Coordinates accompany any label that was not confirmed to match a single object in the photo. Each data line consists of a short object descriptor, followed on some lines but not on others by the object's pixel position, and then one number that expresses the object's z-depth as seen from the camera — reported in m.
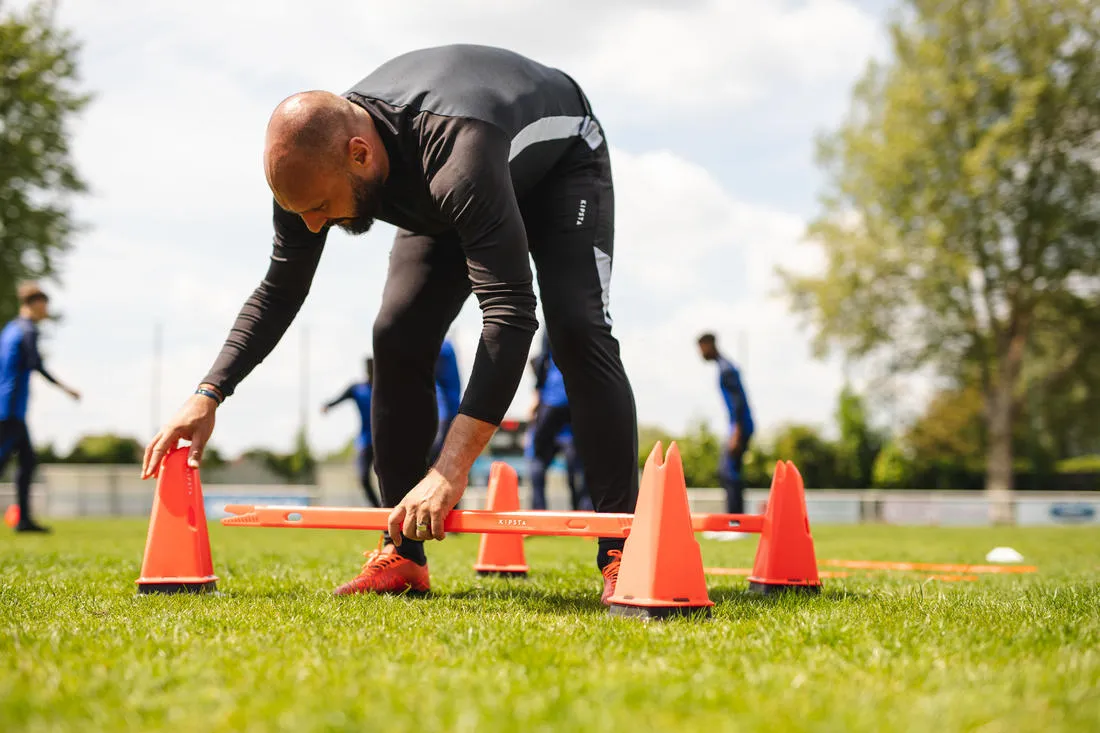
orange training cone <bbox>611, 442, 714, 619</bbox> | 2.76
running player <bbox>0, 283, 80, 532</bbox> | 9.77
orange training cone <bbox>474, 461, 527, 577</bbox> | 4.67
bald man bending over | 2.88
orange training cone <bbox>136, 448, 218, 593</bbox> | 3.46
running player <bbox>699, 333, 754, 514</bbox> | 11.03
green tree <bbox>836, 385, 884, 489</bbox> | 31.59
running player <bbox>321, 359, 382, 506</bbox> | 12.27
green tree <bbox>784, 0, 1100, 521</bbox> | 27.17
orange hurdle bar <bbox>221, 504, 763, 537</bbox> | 2.94
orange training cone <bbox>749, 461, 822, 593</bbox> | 3.48
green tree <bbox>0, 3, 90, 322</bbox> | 24.42
